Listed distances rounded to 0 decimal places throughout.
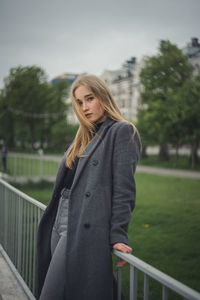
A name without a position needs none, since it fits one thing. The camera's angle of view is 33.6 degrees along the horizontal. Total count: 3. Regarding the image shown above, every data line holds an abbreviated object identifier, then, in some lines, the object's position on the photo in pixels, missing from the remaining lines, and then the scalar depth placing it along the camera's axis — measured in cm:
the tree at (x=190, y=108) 2294
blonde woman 171
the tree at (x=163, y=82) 2480
